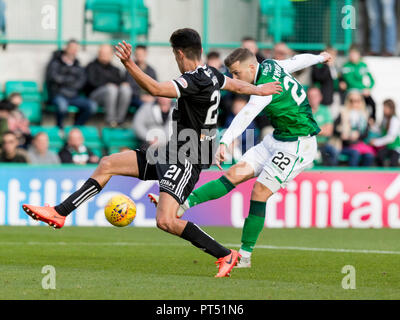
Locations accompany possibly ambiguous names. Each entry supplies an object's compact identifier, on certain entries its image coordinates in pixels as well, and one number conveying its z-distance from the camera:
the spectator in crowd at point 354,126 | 17.53
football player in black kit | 8.40
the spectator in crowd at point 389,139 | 17.53
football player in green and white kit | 9.56
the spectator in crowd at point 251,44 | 17.78
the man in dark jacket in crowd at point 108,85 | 17.81
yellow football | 9.16
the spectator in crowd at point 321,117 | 17.65
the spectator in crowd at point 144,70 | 17.67
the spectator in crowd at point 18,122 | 16.58
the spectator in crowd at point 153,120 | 17.06
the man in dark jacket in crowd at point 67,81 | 17.66
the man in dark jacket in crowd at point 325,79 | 18.41
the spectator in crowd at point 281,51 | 17.92
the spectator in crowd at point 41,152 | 15.84
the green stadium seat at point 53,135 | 17.33
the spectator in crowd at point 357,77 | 18.62
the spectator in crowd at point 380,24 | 19.58
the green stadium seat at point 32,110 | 18.12
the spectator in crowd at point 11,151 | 15.51
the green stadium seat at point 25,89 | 18.22
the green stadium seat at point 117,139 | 17.84
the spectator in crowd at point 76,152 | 16.28
